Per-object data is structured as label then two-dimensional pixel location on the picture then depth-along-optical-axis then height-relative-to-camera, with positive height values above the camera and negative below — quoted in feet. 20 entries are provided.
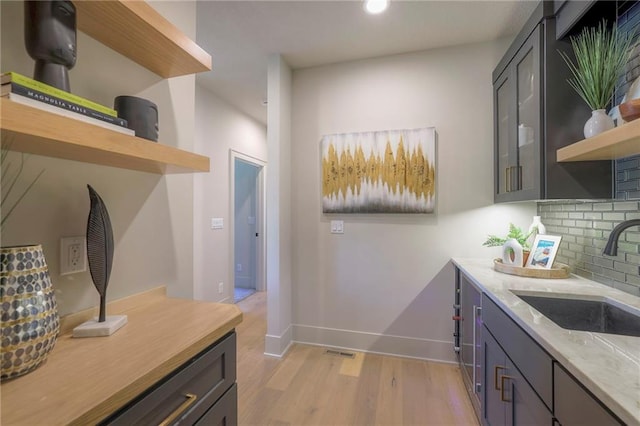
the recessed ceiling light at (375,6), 5.74 +4.48
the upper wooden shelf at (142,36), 2.76 +2.07
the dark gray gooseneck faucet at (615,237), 3.51 -0.34
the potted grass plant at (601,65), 3.92 +2.18
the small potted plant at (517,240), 5.89 -0.64
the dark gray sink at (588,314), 3.59 -1.49
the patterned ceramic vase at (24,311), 1.84 -0.70
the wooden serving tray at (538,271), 5.21 -1.18
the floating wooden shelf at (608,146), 3.08 +0.87
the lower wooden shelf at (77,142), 1.82 +0.59
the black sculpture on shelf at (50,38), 2.29 +1.52
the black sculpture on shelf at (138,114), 3.01 +1.14
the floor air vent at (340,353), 7.84 -4.14
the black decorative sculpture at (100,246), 2.63 -0.32
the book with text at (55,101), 1.93 +0.90
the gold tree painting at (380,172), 7.55 +1.19
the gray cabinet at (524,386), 2.35 -1.90
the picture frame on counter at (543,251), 5.43 -0.81
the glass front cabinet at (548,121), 4.62 +1.65
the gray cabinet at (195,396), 2.00 -1.60
